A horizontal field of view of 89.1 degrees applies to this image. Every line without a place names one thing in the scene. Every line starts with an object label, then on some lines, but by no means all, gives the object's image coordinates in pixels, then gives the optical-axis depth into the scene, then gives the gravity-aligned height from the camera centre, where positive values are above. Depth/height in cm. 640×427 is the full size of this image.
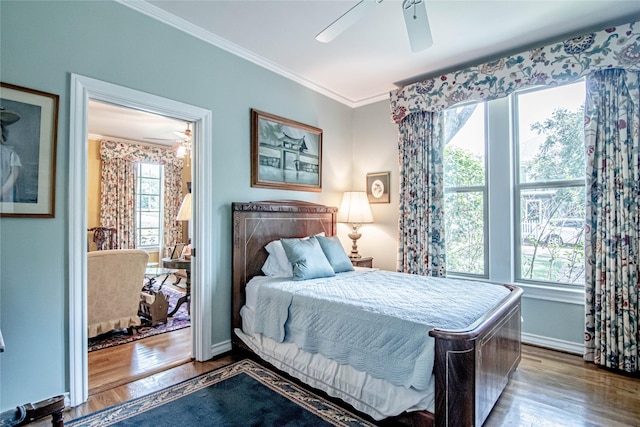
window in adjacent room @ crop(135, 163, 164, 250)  641 +20
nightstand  389 -56
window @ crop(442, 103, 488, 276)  355 +30
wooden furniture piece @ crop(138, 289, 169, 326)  367 -104
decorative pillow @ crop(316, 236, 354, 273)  319 -39
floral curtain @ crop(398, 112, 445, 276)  364 +21
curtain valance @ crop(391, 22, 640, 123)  258 +135
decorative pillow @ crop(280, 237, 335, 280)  282 -39
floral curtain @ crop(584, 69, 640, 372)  259 -2
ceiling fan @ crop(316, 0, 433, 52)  187 +117
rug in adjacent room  314 -123
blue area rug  193 -122
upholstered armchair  305 -71
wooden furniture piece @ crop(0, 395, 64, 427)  153 -93
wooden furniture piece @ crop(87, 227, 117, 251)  548 -38
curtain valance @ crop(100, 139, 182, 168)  583 +121
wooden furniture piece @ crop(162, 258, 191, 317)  374 -58
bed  162 -75
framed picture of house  323 +68
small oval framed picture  418 +38
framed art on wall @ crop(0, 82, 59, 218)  188 +39
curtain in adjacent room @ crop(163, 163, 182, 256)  674 +27
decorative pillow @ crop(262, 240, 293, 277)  303 -43
